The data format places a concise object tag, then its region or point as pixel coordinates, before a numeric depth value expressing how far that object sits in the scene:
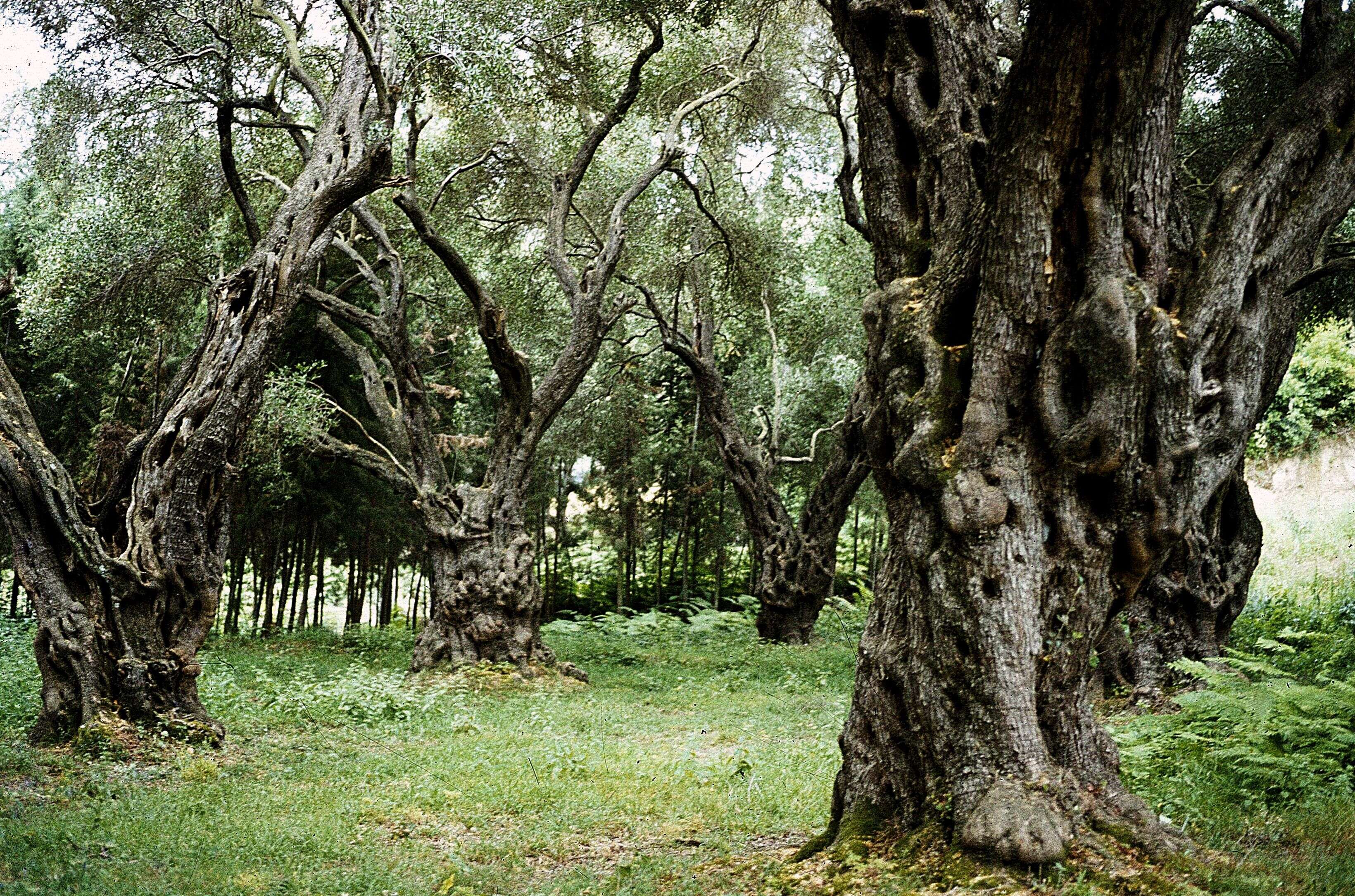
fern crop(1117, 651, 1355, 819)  5.49
